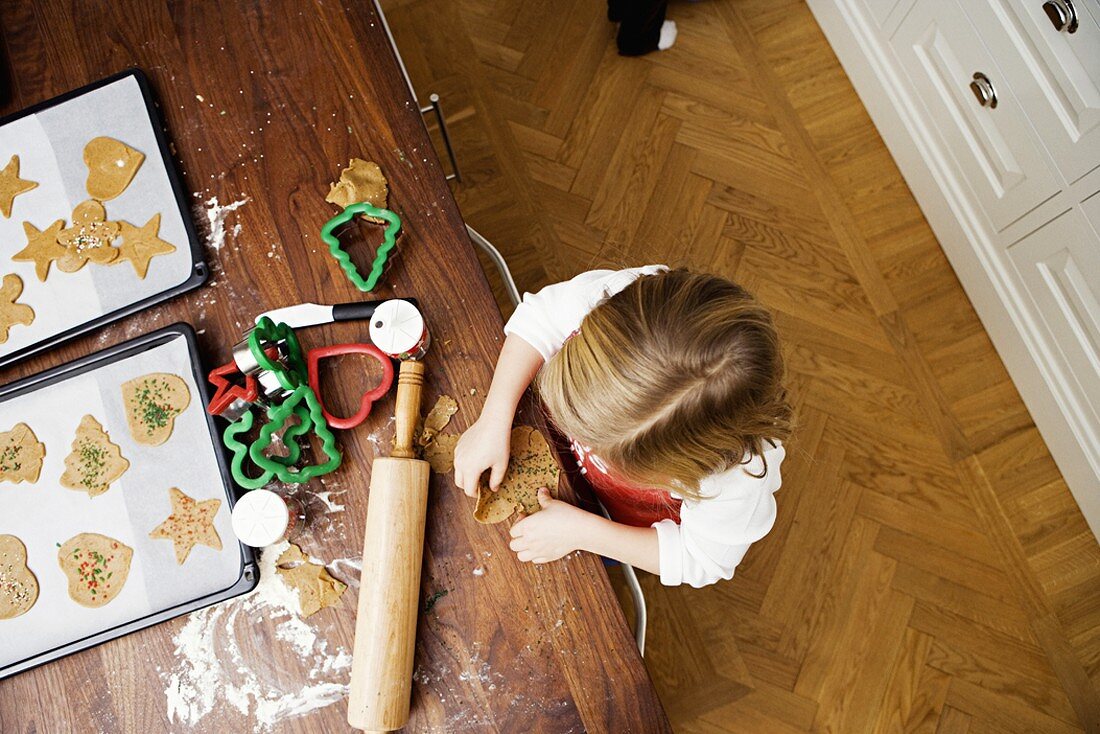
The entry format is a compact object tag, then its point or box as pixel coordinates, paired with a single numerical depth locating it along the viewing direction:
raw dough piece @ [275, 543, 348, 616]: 0.76
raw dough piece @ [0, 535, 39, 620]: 0.77
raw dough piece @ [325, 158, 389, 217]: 0.86
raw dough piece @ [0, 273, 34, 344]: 0.84
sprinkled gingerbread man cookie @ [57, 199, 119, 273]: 0.85
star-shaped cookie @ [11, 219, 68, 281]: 0.85
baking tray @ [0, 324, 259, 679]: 0.76
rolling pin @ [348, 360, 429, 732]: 0.70
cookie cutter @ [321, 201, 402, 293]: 0.82
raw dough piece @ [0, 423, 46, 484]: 0.79
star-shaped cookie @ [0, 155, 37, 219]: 0.87
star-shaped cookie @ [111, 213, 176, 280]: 0.85
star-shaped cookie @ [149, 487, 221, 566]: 0.77
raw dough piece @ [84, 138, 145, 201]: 0.87
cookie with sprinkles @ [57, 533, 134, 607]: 0.77
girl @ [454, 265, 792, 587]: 0.67
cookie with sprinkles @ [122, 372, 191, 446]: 0.79
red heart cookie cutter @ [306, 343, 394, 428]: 0.79
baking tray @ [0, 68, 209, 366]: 0.84
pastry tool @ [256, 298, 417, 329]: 0.82
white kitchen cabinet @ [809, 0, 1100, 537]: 1.20
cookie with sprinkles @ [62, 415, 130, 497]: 0.79
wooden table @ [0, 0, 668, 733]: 0.74
